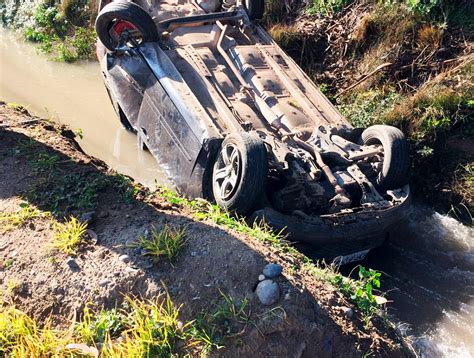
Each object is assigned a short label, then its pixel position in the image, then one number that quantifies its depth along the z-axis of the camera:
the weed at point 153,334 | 3.31
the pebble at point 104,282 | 3.73
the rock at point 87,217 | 4.26
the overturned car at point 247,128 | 4.98
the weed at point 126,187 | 4.68
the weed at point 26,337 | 3.35
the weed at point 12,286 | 3.77
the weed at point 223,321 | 3.40
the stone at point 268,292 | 3.55
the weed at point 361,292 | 3.89
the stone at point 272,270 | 3.71
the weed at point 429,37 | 7.46
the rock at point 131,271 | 3.76
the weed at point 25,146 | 5.21
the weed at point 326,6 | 8.72
